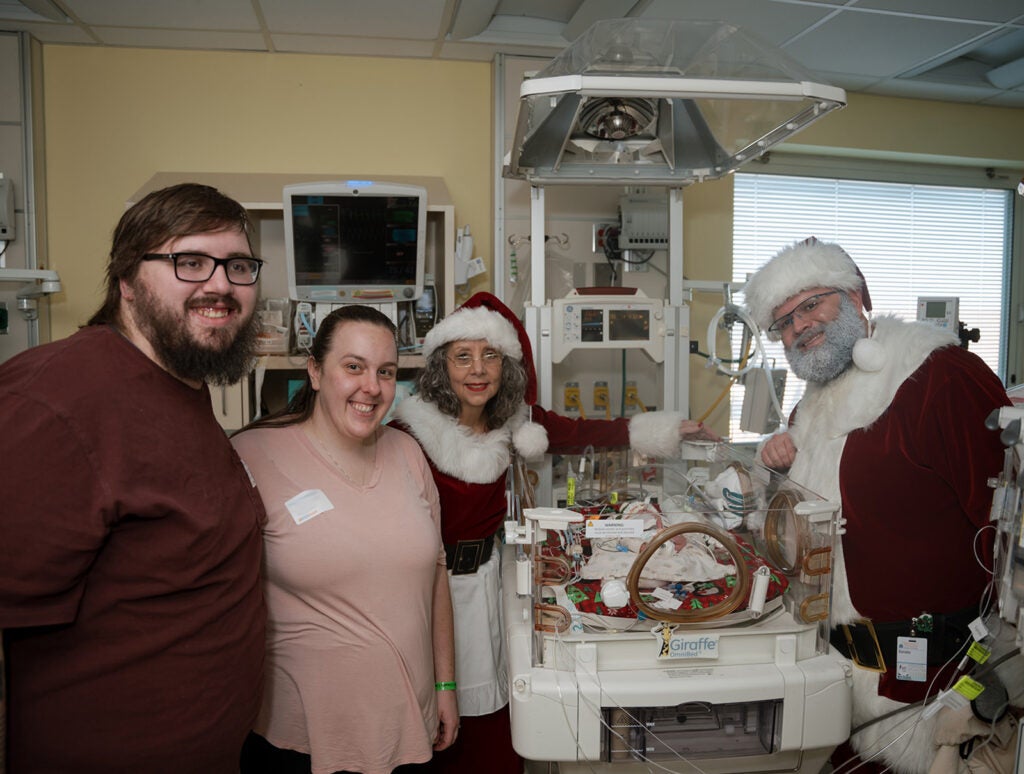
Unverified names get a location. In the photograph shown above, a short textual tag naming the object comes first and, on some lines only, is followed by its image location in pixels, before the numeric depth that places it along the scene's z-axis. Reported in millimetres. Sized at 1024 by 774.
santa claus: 1479
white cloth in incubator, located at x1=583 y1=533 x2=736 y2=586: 1427
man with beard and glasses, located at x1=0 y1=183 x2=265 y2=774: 923
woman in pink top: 1364
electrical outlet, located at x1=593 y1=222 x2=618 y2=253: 3309
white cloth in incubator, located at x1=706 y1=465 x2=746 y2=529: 1549
